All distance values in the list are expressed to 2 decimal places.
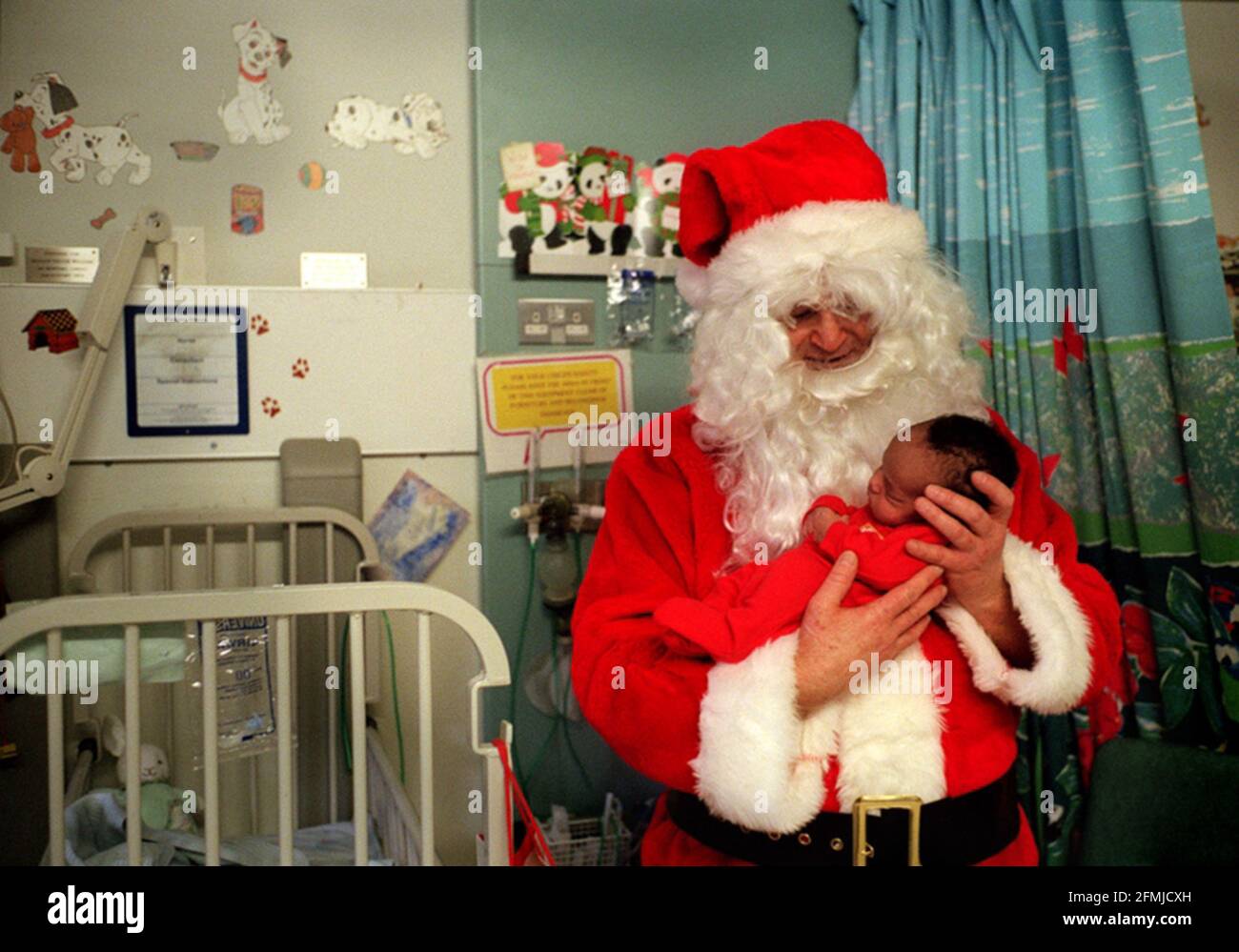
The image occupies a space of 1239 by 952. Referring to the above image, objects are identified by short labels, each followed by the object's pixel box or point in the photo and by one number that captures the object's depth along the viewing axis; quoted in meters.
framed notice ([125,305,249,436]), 1.51
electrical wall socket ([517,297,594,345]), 1.64
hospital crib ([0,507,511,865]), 0.78
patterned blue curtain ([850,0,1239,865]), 1.23
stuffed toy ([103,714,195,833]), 1.26
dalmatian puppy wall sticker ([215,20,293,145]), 1.44
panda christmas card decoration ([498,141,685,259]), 1.62
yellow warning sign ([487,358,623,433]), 1.64
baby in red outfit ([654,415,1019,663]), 0.91
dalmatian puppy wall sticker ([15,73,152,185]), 1.36
